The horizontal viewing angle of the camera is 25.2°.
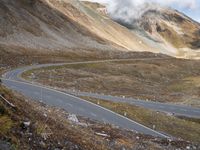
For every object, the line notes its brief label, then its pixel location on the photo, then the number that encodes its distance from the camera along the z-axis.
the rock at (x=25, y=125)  13.93
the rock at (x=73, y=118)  25.91
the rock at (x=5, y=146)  11.80
